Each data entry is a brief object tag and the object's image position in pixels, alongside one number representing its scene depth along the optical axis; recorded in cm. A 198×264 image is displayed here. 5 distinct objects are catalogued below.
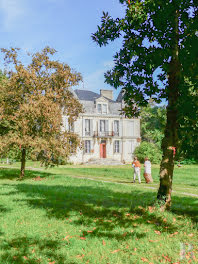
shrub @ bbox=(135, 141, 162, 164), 3869
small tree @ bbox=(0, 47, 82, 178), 1636
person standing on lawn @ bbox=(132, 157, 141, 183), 1755
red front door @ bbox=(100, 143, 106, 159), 4300
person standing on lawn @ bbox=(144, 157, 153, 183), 1730
